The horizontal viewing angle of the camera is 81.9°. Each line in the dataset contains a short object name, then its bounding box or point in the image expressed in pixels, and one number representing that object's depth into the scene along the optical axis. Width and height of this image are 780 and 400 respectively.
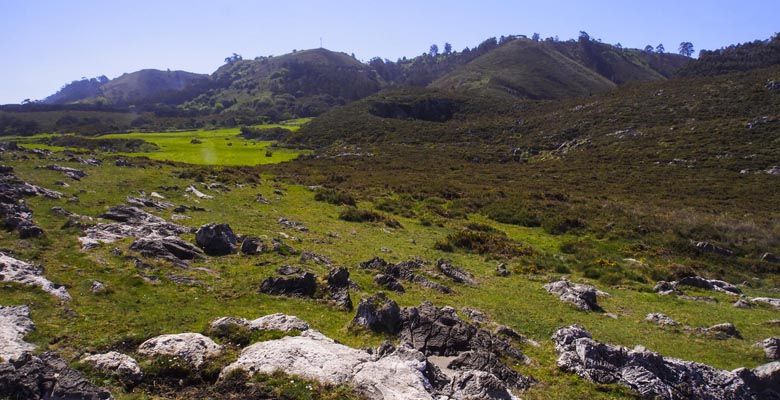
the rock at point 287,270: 20.28
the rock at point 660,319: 18.95
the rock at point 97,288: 16.31
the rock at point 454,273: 23.20
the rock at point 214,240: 22.72
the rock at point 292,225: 31.15
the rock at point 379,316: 15.21
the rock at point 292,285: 18.33
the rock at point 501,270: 25.42
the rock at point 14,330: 11.47
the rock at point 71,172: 36.62
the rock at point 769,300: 22.10
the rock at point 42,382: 9.66
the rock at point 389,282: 20.31
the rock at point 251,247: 23.22
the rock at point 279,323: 14.25
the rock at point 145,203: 29.64
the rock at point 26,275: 15.67
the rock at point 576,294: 20.43
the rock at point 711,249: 31.41
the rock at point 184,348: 12.30
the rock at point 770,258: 29.95
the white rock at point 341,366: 11.16
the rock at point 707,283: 25.08
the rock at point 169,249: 20.55
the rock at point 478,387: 11.22
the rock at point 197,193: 37.88
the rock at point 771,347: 15.84
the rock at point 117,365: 11.30
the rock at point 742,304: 21.88
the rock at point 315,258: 23.16
